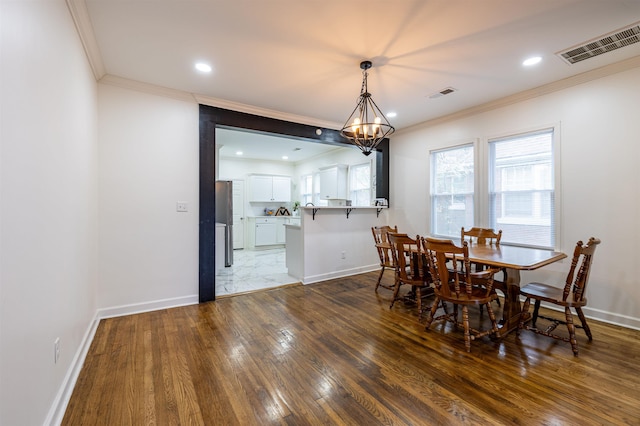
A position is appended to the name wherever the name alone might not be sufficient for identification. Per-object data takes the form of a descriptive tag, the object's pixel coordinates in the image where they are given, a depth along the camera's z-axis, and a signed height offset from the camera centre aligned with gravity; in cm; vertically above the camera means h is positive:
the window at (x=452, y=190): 435 +38
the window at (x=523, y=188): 348 +33
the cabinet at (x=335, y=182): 688 +78
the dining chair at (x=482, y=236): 355 -32
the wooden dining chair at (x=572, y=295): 233 -75
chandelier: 288 +89
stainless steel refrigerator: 588 +14
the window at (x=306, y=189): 855 +75
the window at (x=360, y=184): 633 +68
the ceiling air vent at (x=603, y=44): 241 +159
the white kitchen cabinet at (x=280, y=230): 853 -55
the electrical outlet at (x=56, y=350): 165 -85
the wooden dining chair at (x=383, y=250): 372 -52
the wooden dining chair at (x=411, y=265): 309 -62
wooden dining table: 247 -44
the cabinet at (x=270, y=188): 842 +78
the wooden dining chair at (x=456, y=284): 244 -68
